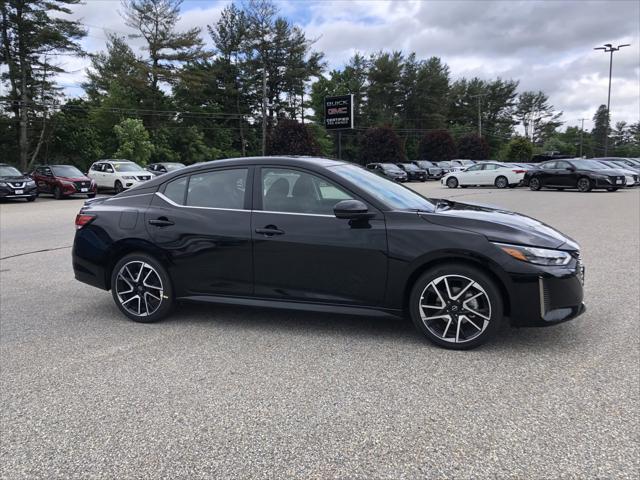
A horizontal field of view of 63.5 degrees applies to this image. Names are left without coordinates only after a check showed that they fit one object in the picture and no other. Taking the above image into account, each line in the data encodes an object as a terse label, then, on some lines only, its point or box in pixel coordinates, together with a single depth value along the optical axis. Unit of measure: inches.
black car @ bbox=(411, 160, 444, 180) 1680.6
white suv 1016.9
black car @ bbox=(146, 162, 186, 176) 1187.5
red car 932.6
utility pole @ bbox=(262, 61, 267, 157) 1715.1
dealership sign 1203.9
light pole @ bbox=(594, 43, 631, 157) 1717.5
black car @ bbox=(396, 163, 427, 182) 1560.0
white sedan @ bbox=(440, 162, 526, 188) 1159.6
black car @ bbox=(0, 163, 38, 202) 839.1
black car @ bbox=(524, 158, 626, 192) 926.4
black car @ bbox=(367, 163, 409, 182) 1430.9
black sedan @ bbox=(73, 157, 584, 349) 153.6
